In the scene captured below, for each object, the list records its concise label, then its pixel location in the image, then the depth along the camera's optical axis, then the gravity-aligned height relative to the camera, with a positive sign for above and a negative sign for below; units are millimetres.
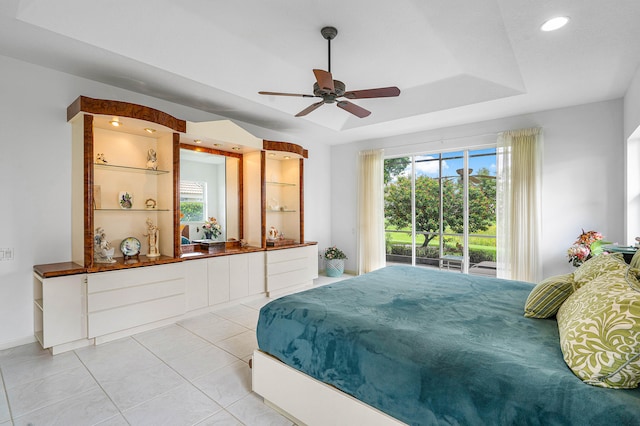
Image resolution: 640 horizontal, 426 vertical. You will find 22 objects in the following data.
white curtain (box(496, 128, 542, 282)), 4387 +108
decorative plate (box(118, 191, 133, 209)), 3626 +154
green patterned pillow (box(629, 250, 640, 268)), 1781 -302
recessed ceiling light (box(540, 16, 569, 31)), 2307 +1436
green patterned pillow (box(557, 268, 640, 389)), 1097 -489
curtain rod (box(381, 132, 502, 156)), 4873 +1221
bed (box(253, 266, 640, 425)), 1162 -690
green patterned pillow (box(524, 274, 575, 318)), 1882 -539
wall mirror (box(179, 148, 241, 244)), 4266 +254
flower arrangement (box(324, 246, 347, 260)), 6289 -859
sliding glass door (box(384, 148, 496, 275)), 5289 +20
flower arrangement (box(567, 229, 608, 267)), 3582 -432
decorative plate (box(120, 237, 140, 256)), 3562 -388
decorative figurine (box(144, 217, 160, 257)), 3815 -324
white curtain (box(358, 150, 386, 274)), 6000 +12
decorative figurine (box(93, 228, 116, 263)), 3312 -391
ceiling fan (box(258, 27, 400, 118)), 2678 +1119
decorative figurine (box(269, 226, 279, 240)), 5320 -375
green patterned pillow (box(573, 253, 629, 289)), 1836 -347
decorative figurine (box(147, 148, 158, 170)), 3861 +667
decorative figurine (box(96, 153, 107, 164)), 3459 +615
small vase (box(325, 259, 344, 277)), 6207 -1106
